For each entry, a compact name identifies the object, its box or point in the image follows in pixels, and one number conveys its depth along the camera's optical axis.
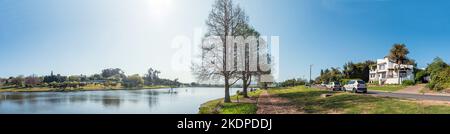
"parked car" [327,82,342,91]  37.94
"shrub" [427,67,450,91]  30.34
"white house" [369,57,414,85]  58.88
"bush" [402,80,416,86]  44.83
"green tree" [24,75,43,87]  64.94
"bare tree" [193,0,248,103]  21.11
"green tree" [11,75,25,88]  60.88
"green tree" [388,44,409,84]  51.09
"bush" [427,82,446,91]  30.37
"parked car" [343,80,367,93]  28.95
